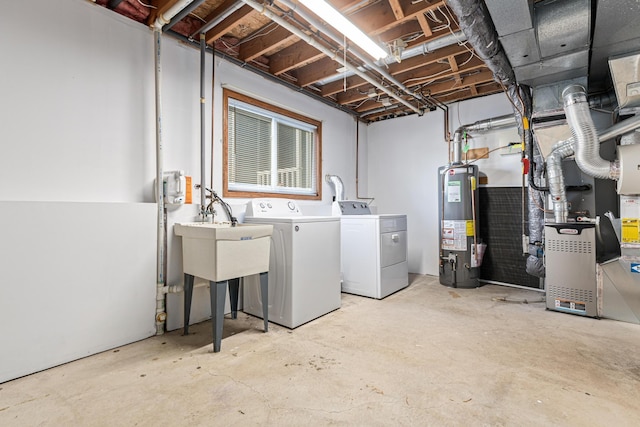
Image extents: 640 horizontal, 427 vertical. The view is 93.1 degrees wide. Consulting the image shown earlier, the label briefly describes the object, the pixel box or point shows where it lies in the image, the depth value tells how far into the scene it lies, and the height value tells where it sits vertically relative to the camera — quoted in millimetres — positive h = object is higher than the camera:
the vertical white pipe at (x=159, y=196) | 2346 +156
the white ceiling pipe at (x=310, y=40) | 2135 +1464
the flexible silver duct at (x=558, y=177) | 2779 +332
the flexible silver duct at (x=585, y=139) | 2500 +617
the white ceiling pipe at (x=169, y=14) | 2064 +1452
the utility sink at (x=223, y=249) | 2078 -248
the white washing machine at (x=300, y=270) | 2498 -484
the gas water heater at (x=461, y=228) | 3740 -175
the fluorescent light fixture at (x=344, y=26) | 1959 +1350
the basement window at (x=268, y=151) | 3082 +751
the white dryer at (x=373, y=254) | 3299 -448
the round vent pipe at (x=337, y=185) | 4195 +414
